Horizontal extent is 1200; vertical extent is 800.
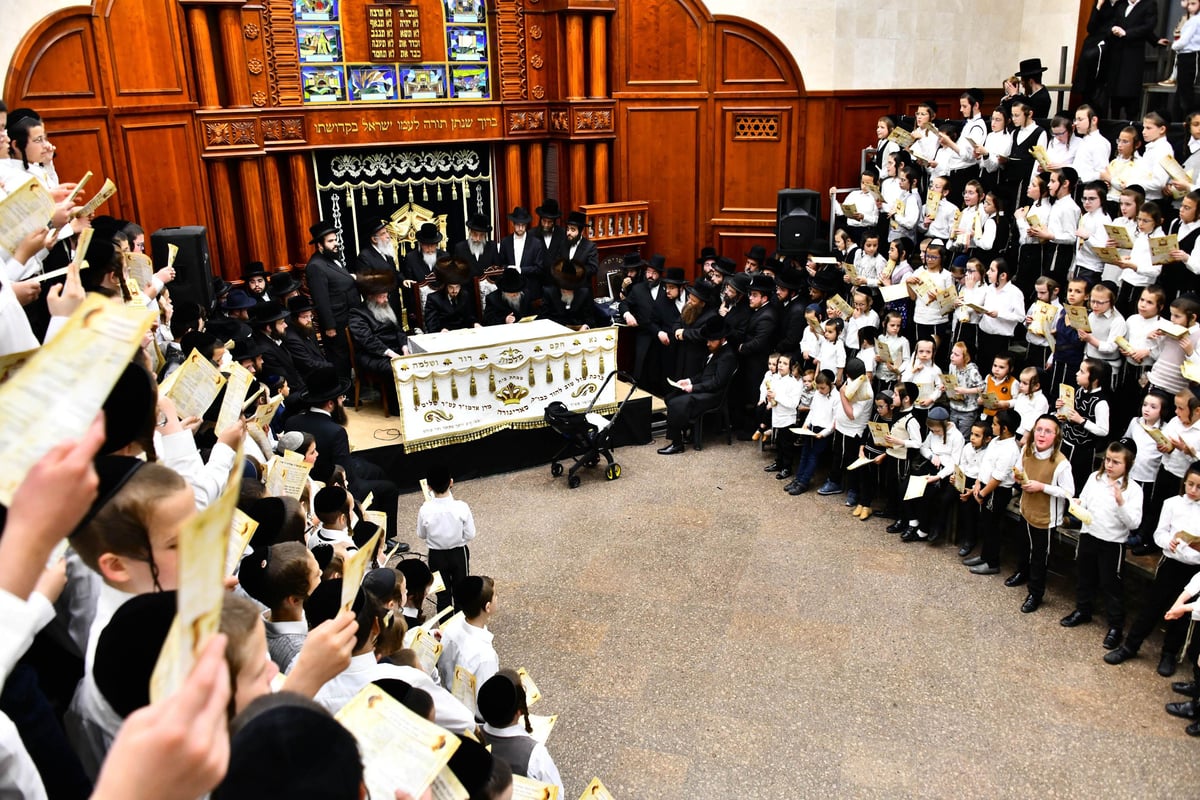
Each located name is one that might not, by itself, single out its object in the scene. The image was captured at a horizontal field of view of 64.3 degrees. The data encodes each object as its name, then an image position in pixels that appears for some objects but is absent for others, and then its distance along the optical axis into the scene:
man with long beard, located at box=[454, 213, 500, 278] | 11.81
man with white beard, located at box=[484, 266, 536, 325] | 11.29
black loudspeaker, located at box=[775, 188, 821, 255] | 11.93
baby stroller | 9.74
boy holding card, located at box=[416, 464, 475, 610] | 6.61
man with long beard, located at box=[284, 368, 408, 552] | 7.27
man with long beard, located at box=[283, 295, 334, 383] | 9.16
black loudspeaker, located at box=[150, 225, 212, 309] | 8.80
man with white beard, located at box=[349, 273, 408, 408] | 10.29
